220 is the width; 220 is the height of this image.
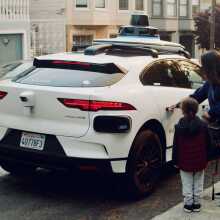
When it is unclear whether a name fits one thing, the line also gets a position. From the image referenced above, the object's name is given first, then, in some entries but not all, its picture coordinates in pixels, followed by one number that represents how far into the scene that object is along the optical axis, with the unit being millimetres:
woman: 5473
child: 5262
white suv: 5562
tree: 35781
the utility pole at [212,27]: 22366
